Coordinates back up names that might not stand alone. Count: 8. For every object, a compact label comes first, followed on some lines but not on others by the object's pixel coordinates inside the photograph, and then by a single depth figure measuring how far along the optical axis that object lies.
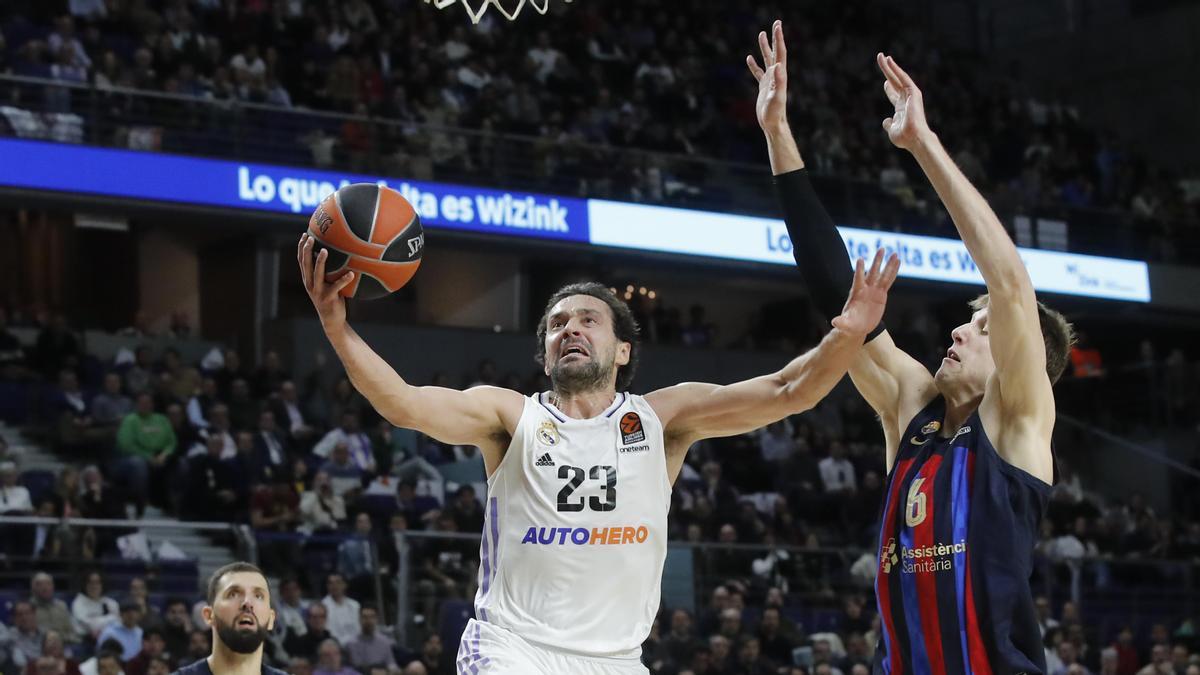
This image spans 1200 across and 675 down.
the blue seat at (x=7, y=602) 12.24
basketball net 6.14
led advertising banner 16.31
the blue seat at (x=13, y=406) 16.25
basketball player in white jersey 4.90
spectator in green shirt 14.75
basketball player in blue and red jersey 4.49
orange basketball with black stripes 5.12
